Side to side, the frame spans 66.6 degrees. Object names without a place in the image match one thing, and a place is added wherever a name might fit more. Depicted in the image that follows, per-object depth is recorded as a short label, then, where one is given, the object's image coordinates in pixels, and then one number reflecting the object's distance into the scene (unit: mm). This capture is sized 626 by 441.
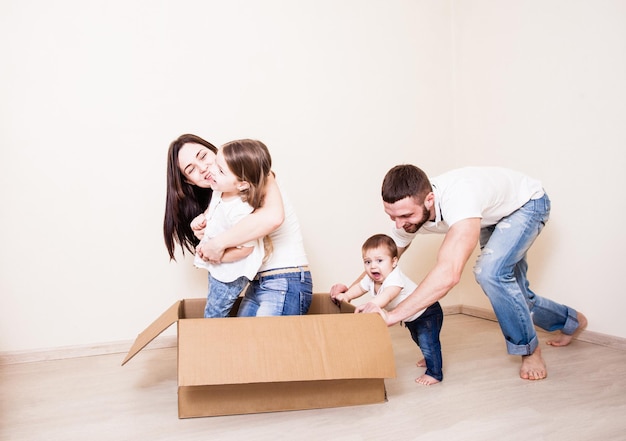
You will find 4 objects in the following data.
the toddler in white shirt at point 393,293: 1523
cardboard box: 1177
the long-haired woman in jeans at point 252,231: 1465
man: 1345
